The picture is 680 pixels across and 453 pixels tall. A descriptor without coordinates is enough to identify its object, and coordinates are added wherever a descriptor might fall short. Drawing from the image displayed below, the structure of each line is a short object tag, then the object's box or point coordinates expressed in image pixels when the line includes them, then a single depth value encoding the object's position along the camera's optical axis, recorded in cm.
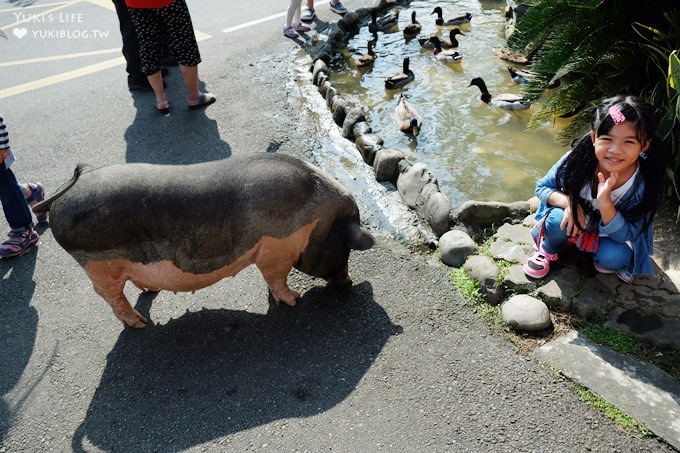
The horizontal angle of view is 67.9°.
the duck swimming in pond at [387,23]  947
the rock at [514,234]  418
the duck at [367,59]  818
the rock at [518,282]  378
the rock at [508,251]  402
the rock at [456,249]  420
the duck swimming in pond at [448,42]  834
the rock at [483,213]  448
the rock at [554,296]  363
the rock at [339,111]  651
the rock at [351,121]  615
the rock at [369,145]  565
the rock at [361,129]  598
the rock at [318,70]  750
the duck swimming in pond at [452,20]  930
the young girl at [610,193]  307
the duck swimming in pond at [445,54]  802
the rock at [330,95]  687
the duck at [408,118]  622
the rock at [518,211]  453
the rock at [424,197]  478
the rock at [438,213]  452
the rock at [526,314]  352
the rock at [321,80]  732
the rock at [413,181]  495
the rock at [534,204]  450
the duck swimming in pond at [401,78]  731
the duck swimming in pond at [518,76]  729
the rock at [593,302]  355
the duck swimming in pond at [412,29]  920
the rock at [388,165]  534
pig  327
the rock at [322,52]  816
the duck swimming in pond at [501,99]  656
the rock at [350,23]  942
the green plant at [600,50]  402
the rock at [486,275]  382
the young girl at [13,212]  443
